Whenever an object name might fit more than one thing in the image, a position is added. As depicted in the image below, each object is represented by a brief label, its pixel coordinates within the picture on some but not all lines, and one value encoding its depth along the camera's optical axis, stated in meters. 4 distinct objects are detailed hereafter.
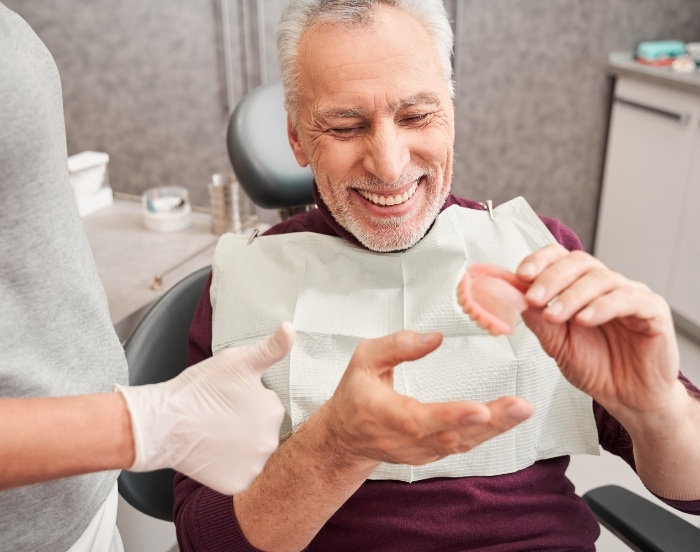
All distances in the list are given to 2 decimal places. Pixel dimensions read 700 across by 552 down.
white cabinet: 2.83
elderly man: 0.91
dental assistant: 0.72
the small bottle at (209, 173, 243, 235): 2.46
